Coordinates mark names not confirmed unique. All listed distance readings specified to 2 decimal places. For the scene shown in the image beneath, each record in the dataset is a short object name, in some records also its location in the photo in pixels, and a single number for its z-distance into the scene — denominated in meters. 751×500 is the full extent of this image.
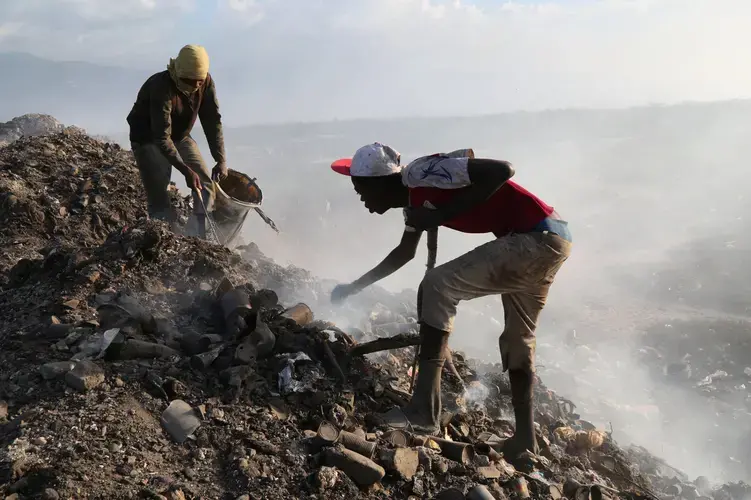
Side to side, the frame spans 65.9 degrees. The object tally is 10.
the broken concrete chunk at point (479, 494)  2.33
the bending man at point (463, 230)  2.51
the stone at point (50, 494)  1.78
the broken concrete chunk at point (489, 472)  2.54
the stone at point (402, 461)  2.39
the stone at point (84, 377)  2.43
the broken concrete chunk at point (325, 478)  2.20
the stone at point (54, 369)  2.53
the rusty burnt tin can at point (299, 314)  3.46
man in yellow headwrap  4.48
